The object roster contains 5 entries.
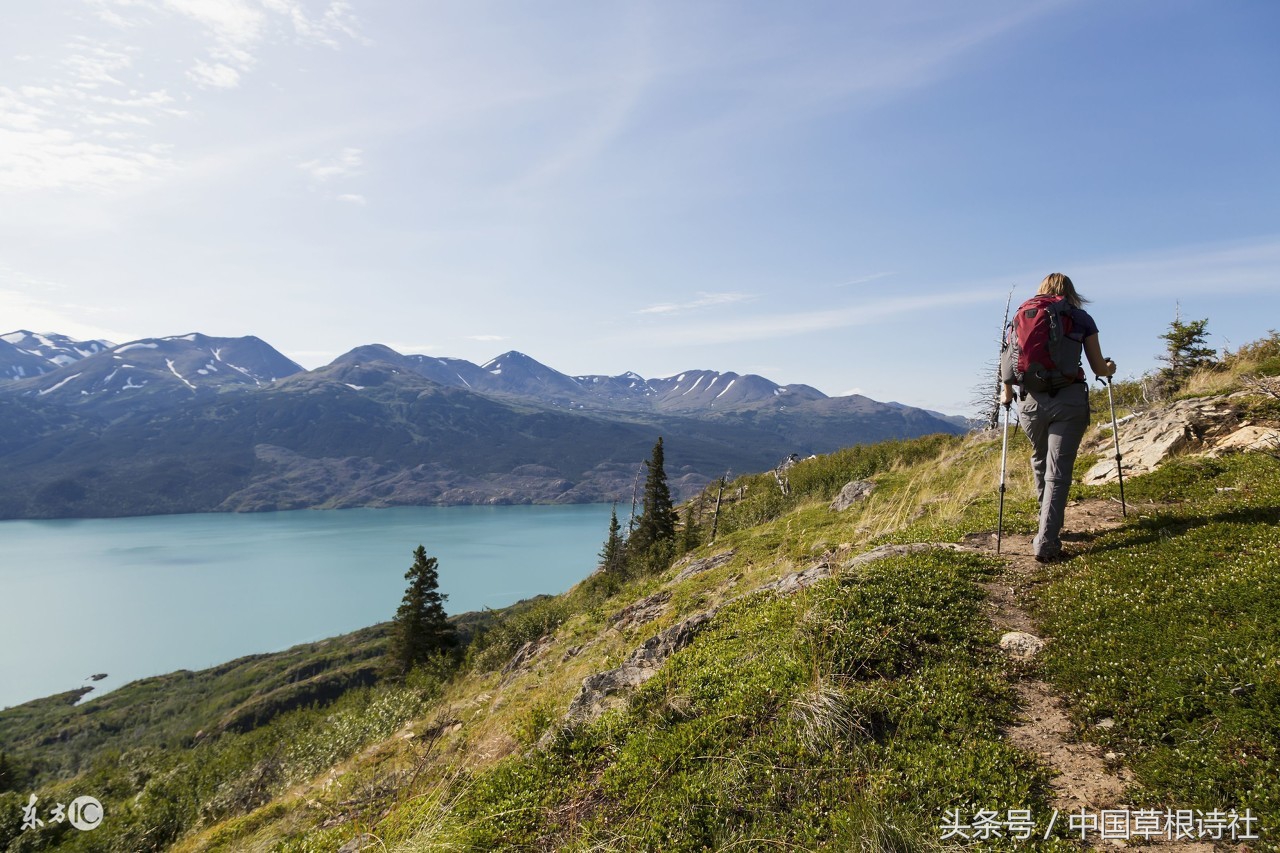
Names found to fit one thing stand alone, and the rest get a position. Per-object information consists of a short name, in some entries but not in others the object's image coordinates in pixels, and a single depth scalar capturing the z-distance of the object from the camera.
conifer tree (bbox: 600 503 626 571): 37.88
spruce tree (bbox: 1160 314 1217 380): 20.16
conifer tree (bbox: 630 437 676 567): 38.62
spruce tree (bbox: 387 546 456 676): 36.44
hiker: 7.28
